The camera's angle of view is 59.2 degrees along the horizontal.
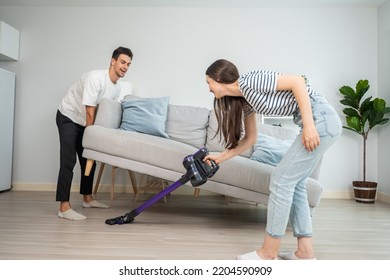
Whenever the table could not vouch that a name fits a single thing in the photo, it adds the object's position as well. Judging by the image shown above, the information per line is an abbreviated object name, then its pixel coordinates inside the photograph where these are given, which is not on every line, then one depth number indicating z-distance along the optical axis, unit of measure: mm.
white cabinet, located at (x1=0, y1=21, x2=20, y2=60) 3771
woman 1441
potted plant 3660
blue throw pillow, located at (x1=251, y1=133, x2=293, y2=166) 2557
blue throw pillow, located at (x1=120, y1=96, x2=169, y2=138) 2945
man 2414
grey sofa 2223
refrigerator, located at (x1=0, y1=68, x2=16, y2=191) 3760
